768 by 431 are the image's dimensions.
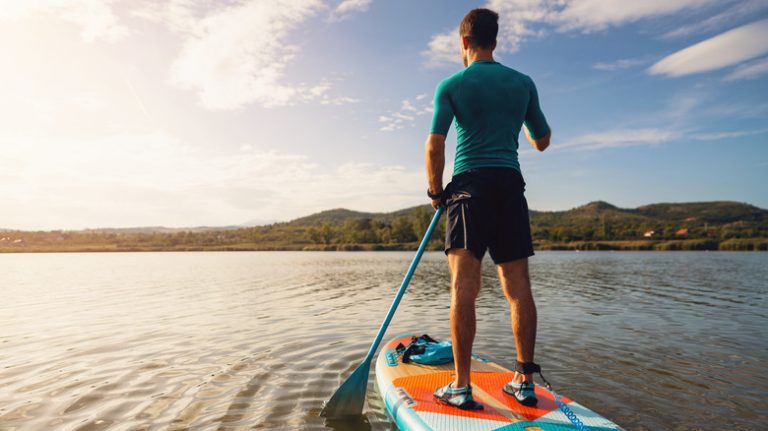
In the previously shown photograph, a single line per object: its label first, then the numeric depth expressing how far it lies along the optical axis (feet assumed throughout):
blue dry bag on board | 18.20
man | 13.39
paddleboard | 11.84
